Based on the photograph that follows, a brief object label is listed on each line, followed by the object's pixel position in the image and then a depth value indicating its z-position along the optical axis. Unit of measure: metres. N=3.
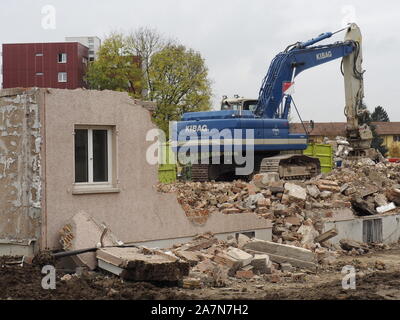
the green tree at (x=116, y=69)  48.56
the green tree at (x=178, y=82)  47.66
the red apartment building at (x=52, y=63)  57.44
